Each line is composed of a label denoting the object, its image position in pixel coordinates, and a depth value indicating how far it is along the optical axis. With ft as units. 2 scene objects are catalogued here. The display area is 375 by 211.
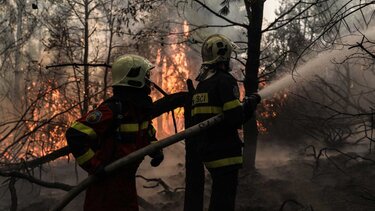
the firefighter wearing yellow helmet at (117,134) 9.14
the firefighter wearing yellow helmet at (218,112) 11.41
